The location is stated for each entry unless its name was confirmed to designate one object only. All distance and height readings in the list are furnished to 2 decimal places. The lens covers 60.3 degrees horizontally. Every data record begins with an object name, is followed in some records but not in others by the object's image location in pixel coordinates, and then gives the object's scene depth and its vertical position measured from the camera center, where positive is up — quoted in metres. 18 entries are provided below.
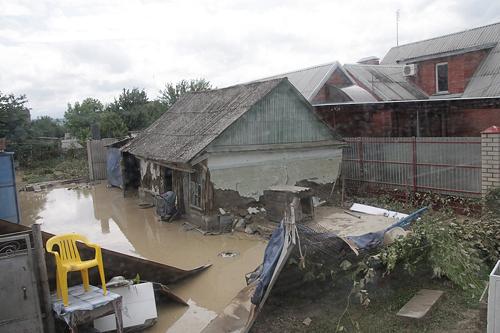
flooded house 11.37 -0.64
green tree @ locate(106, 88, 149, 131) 31.77 +2.09
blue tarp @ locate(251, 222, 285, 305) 5.52 -1.80
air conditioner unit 21.31 +2.33
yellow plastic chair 5.43 -1.63
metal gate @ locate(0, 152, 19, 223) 11.31 -1.19
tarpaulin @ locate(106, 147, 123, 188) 18.92 -1.37
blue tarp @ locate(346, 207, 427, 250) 6.21 -1.75
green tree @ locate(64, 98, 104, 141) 35.55 +2.15
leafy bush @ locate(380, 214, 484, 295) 5.75 -1.92
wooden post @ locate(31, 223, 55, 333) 5.32 -1.66
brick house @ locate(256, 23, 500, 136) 15.20 +1.48
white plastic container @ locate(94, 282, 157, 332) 5.99 -2.43
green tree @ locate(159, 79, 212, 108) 38.41 +3.90
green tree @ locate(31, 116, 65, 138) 40.00 +1.35
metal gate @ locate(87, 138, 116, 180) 21.58 -1.03
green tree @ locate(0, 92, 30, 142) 27.28 +1.55
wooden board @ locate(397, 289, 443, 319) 5.08 -2.31
